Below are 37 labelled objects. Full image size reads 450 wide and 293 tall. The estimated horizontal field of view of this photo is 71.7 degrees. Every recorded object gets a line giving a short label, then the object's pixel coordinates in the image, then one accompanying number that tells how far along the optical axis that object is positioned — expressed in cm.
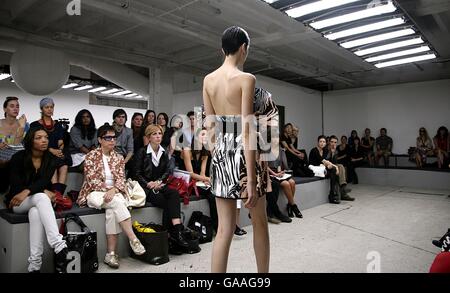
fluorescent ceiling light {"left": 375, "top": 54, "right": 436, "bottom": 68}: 556
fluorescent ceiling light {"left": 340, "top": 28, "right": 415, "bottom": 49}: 428
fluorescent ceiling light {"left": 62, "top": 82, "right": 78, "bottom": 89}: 814
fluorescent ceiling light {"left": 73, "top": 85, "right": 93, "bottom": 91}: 833
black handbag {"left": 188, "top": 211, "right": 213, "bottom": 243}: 323
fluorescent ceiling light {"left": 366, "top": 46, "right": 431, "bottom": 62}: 512
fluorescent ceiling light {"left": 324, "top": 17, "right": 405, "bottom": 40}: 389
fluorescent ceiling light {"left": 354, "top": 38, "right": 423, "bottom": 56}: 472
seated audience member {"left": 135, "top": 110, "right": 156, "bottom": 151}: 423
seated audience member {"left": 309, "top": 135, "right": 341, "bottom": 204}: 561
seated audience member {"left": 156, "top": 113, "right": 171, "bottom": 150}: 454
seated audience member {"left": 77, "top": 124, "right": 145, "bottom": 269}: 269
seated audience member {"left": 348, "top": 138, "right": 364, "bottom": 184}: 830
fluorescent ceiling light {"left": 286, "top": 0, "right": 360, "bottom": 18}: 342
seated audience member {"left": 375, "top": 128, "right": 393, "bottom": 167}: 915
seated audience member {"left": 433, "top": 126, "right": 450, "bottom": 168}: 772
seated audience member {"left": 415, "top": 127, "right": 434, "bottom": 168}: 828
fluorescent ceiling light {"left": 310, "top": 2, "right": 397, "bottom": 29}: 350
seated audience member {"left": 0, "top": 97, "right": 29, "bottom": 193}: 302
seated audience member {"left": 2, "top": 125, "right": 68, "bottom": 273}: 232
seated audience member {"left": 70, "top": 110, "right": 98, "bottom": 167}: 375
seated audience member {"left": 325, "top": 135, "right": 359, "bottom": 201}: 584
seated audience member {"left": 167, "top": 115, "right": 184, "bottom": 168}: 430
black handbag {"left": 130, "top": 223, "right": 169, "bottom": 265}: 265
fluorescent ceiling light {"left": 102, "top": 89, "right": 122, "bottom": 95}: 881
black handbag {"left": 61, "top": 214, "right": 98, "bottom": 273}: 235
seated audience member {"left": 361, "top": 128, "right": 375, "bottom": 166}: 917
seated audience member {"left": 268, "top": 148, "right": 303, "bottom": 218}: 449
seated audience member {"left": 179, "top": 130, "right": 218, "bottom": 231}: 360
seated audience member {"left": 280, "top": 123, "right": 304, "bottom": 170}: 573
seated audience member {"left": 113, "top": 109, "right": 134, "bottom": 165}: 400
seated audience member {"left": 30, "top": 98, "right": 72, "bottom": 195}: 322
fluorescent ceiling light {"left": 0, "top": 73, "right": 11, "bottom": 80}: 646
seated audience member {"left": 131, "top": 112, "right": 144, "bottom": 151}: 455
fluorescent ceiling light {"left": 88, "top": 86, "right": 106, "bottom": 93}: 863
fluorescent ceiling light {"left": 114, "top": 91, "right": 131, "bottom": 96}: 916
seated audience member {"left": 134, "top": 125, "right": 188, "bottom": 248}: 303
